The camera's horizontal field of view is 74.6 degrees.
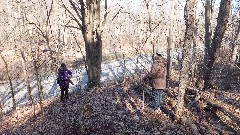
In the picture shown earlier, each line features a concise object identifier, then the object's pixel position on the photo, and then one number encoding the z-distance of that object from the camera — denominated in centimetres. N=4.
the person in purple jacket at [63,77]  669
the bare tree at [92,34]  723
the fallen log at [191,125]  405
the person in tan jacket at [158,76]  482
